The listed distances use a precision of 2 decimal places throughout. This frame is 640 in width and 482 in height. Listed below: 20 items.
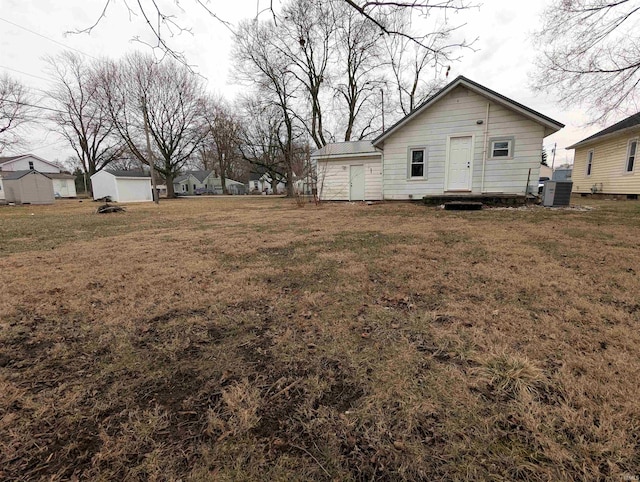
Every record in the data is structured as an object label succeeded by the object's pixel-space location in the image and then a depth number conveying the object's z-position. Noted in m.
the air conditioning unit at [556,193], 9.74
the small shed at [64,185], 35.12
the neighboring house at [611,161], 12.60
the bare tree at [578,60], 8.03
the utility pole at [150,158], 20.01
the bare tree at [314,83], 20.58
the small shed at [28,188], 20.56
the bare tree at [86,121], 24.55
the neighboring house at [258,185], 58.96
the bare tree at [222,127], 28.70
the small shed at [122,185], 23.23
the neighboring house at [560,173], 32.24
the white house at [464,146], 10.19
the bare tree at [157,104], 23.50
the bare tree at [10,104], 21.73
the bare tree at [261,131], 25.22
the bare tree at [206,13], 2.48
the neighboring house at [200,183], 58.58
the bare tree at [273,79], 21.12
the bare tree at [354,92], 21.56
